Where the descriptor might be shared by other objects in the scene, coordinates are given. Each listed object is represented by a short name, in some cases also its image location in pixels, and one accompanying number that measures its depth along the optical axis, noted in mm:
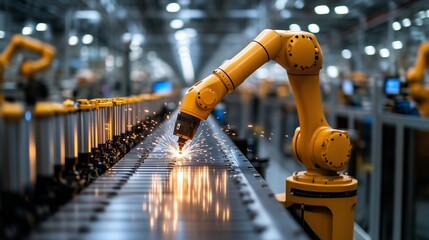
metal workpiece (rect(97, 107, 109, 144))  3104
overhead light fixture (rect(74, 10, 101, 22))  11676
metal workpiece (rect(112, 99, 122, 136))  3623
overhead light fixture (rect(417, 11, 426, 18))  9758
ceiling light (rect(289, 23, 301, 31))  14233
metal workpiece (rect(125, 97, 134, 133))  4258
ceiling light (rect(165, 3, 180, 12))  14734
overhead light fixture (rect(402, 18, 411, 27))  10823
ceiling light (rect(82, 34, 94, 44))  12942
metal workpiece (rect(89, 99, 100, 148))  2900
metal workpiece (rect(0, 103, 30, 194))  1748
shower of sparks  3785
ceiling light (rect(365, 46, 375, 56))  14914
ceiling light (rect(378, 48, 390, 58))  13590
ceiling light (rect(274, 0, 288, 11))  11643
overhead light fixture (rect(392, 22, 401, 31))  11614
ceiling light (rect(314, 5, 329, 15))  12105
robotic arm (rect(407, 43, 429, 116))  6477
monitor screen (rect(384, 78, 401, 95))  7254
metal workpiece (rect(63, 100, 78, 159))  2441
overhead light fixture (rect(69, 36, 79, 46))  10566
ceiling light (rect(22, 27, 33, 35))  7586
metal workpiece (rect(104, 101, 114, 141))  3361
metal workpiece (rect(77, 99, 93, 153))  2664
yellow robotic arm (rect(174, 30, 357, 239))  3217
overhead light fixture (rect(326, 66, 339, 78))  18891
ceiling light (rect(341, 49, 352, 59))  17494
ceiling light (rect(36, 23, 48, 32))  8305
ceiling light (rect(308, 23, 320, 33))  14408
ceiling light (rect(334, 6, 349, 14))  12469
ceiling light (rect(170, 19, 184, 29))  18125
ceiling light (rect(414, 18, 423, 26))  10071
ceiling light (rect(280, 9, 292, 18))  12434
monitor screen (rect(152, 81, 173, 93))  15056
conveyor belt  1774
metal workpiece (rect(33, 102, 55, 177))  1980
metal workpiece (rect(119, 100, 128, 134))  3938
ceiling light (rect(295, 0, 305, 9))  11531
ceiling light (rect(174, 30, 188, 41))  21094
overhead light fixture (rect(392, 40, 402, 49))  11850
